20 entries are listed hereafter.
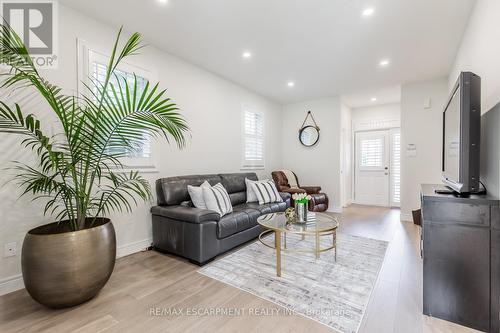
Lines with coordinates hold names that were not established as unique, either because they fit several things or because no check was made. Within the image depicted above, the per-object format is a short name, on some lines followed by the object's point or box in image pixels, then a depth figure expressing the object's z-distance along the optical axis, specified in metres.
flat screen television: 1.62
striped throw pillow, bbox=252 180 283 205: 3.77
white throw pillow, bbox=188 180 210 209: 2.91
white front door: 5.97
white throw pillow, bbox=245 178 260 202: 3.87
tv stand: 1.47
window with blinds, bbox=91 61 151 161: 2.55
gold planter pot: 1.61
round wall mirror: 5.54
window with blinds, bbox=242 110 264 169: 4.76
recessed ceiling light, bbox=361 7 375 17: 2.31
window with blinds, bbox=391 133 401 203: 5.82
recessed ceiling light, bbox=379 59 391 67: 3.46
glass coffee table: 2.26
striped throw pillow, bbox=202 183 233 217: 2.84
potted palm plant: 1.61
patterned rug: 1.73
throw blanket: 5.34
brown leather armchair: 4.57
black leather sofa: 2.46
